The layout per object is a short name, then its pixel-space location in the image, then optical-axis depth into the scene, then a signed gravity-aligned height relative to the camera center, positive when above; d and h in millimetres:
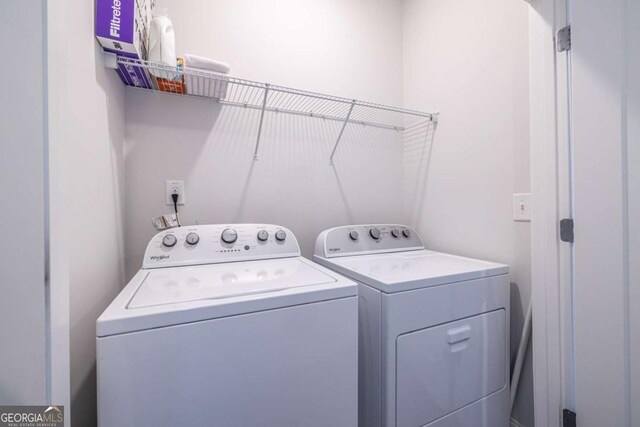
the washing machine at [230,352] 609 -376
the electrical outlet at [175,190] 1396 +140
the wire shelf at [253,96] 1152 +686
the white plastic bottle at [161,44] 1134 +779
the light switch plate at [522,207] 1251 +18
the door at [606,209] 897 +1
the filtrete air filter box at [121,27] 940 +726
